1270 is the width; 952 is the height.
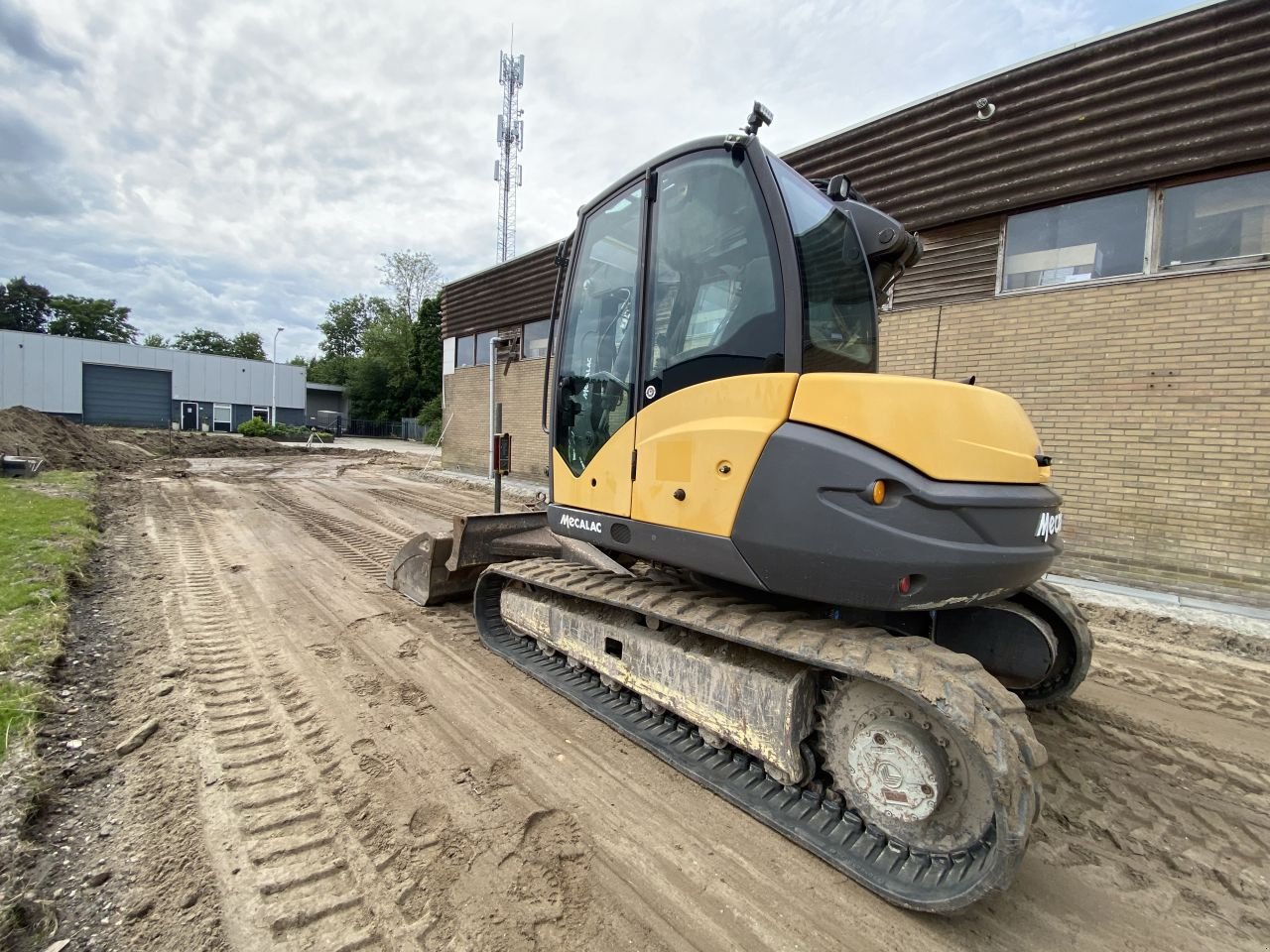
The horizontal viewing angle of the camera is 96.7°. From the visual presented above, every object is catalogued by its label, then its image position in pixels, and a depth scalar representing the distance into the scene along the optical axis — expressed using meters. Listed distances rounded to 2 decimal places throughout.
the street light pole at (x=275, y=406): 44.96
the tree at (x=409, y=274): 54.16
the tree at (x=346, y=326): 66.62
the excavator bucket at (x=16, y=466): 10.60
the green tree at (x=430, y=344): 45.88
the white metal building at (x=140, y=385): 37.25
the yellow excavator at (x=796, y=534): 1.94
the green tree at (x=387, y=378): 49.19
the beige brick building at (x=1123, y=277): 5.46
